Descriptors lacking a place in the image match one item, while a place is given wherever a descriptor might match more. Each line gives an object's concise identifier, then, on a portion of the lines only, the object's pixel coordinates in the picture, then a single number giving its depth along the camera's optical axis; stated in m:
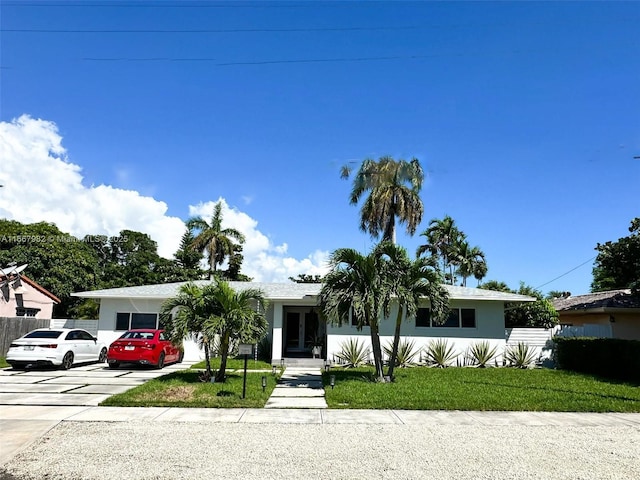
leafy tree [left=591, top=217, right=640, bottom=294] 19.22
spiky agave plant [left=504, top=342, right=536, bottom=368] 17.88
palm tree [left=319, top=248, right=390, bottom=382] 12.02
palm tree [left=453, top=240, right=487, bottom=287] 35.66
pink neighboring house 22.21
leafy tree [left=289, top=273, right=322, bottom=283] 51.93
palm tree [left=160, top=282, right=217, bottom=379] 11.29
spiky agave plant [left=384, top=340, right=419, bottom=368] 17.28
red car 14.91
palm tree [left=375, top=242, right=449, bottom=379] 12.46
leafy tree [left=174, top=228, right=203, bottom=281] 38.22
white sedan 14.10
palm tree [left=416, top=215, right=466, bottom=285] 36.56
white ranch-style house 18.09
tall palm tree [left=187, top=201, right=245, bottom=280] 34.72
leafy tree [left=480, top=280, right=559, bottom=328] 22.14
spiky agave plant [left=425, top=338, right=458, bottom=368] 17.58
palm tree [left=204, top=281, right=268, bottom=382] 11.23
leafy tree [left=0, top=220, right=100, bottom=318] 30.59
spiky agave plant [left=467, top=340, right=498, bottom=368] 17.70
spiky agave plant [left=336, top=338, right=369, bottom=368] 17.27
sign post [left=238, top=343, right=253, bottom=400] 9.48
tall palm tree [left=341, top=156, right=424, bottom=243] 24.39
